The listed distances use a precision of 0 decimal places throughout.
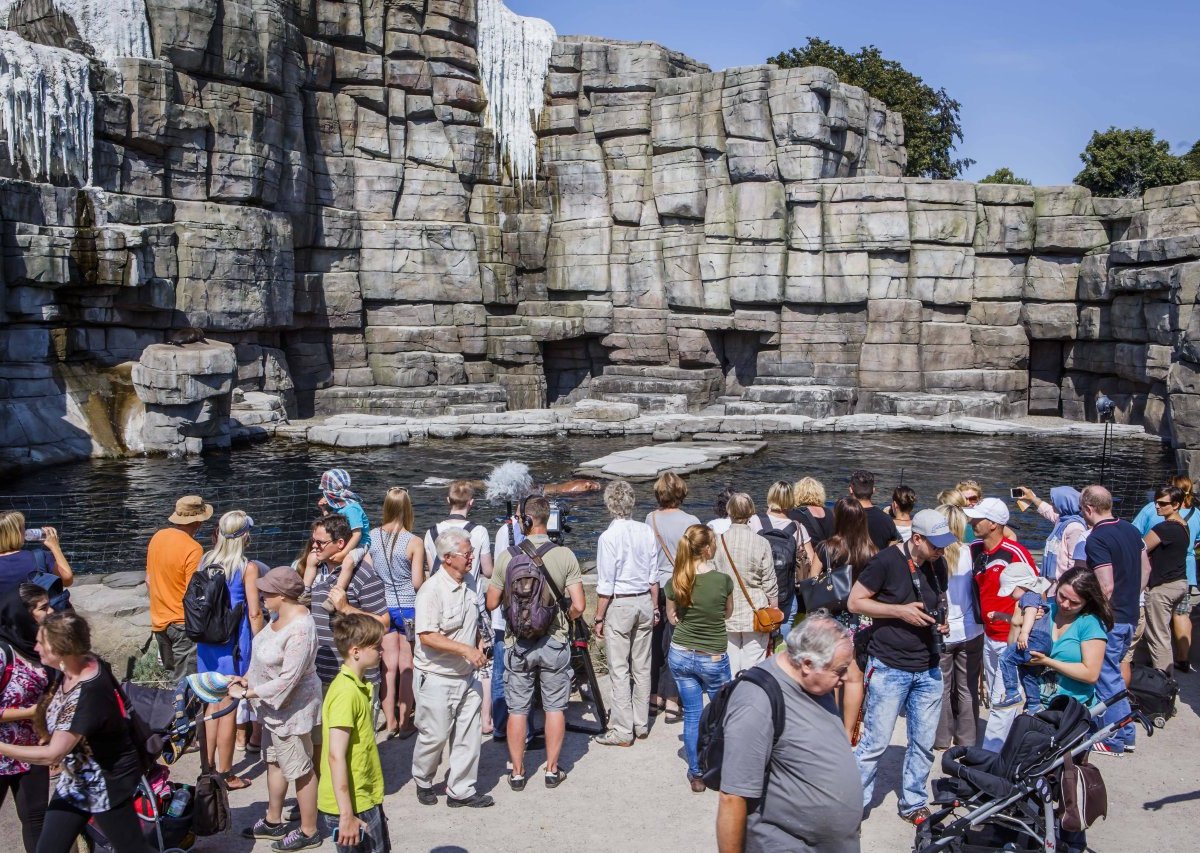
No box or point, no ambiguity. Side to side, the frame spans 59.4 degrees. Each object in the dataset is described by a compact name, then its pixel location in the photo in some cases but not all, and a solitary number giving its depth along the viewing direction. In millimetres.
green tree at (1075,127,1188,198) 36062
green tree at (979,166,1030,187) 41675
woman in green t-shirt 5672
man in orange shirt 6008
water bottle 4539
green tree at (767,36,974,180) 37062
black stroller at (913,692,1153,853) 4395
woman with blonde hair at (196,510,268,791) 5691
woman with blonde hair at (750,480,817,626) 6516
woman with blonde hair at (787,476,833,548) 6969
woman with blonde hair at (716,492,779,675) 5840
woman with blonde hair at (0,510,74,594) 5531
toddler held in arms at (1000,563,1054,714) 5195
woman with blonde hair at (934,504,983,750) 5926
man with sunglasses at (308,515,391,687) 5983
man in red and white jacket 5906
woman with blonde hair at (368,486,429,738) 6422
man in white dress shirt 6227
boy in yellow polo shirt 4500
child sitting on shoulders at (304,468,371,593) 6848
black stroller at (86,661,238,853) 4457
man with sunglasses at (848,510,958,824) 5242
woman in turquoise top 4945
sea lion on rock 20875
